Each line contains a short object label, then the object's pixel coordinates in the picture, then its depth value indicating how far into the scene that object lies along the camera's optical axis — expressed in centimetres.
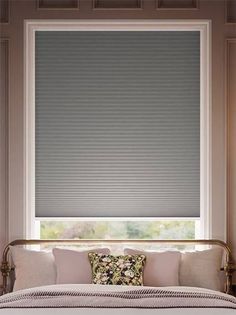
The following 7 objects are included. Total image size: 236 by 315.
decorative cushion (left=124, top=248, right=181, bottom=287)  447
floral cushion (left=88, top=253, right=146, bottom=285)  436
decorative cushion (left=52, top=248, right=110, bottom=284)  445
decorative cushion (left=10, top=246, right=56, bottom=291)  455
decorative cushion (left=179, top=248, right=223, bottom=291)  456
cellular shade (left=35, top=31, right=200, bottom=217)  500
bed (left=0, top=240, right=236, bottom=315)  371
